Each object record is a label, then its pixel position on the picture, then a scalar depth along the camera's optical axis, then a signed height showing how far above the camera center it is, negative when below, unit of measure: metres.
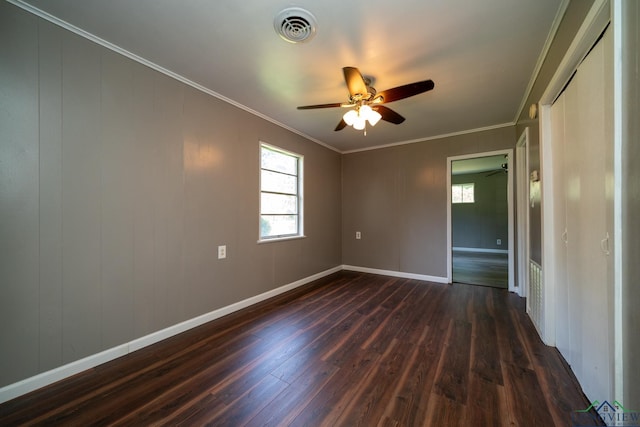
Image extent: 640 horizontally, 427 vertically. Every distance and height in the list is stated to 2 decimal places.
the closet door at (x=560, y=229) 1.87 -0.12
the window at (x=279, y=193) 3.43 +0.34
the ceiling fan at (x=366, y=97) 1.89 +1.05
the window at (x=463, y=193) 7.88 +0.72
